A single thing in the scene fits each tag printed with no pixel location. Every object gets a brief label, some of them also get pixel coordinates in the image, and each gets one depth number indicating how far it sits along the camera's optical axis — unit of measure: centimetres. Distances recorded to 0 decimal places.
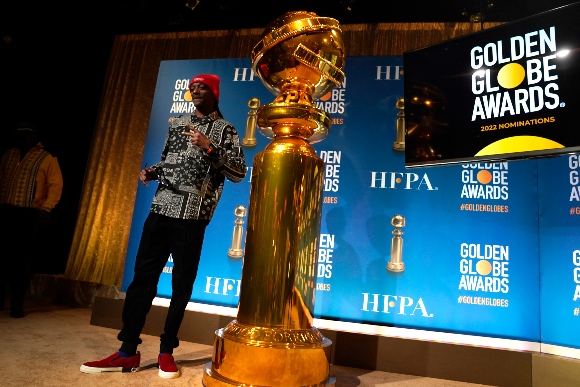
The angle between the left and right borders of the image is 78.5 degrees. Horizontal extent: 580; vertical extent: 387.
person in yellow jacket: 228
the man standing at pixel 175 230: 130
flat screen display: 143
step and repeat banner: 173
